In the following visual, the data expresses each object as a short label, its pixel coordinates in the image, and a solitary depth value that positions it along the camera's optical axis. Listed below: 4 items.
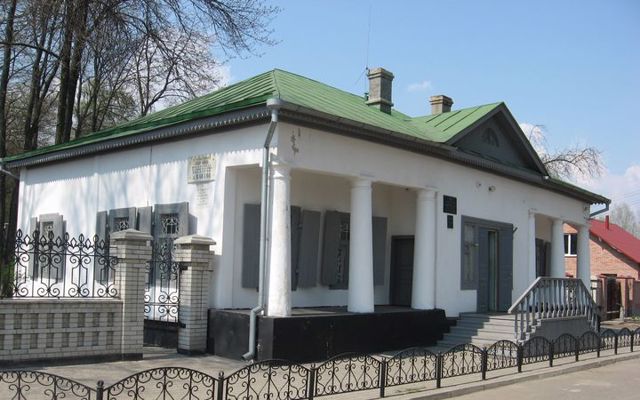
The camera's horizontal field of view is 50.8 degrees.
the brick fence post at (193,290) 11.97
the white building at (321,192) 12.25
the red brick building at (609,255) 36.88
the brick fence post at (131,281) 10.72
